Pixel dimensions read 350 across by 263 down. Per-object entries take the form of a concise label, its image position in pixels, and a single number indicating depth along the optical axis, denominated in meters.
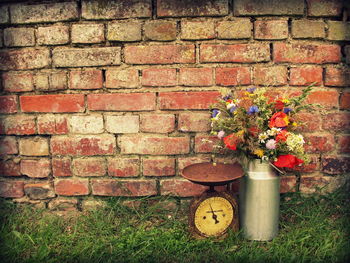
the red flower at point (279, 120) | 1.27
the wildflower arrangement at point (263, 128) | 1.29
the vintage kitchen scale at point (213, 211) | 1.37
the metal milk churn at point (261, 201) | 1.36
